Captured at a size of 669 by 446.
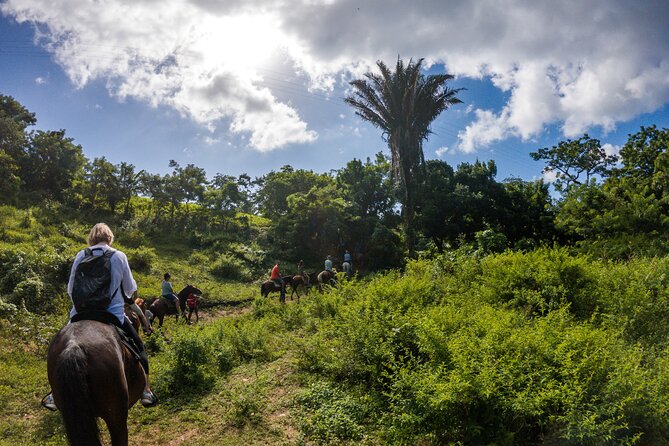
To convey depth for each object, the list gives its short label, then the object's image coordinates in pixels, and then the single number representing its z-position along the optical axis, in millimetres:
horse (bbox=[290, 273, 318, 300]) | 18000
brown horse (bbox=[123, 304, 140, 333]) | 6326
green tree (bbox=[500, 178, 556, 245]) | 20672
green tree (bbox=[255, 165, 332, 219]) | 31016
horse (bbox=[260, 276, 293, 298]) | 16359
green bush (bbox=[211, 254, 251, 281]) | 21891
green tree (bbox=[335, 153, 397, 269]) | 25672
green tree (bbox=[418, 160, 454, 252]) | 21688
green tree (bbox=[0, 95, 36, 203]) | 21266
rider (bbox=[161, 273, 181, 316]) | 12258
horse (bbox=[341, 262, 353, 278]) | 20414
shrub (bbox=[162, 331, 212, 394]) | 6777
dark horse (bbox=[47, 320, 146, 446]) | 3227
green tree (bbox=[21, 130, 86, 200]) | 25297
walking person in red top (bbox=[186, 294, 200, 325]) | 13586
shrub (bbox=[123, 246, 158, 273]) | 18266
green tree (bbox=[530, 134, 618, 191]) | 35969
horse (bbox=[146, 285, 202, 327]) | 12078
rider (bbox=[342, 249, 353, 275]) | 20500
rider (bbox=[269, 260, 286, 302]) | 16188
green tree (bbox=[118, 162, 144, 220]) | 27500
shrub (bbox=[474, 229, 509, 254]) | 14609
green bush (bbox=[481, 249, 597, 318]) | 7531
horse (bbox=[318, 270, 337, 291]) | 17922
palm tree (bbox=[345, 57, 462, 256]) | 21562
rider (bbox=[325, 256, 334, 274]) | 18591
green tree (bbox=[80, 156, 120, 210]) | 26594
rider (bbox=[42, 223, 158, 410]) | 4152
